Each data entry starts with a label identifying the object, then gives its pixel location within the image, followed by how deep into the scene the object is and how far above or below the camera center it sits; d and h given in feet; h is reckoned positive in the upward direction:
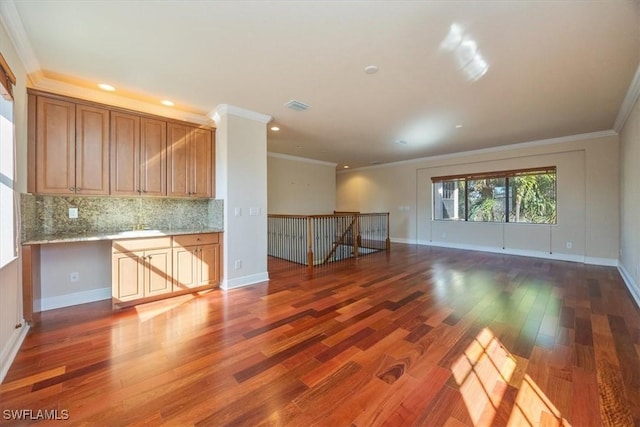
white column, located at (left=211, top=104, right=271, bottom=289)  12.60 +1.23
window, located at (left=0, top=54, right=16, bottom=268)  6.92 +1.25
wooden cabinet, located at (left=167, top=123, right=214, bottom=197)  12.16 +2.63
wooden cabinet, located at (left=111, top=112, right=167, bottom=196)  10.75 +2.59
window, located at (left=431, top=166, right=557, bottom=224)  19.72 +1.31
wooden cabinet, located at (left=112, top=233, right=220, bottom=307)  10.04 -2.22
